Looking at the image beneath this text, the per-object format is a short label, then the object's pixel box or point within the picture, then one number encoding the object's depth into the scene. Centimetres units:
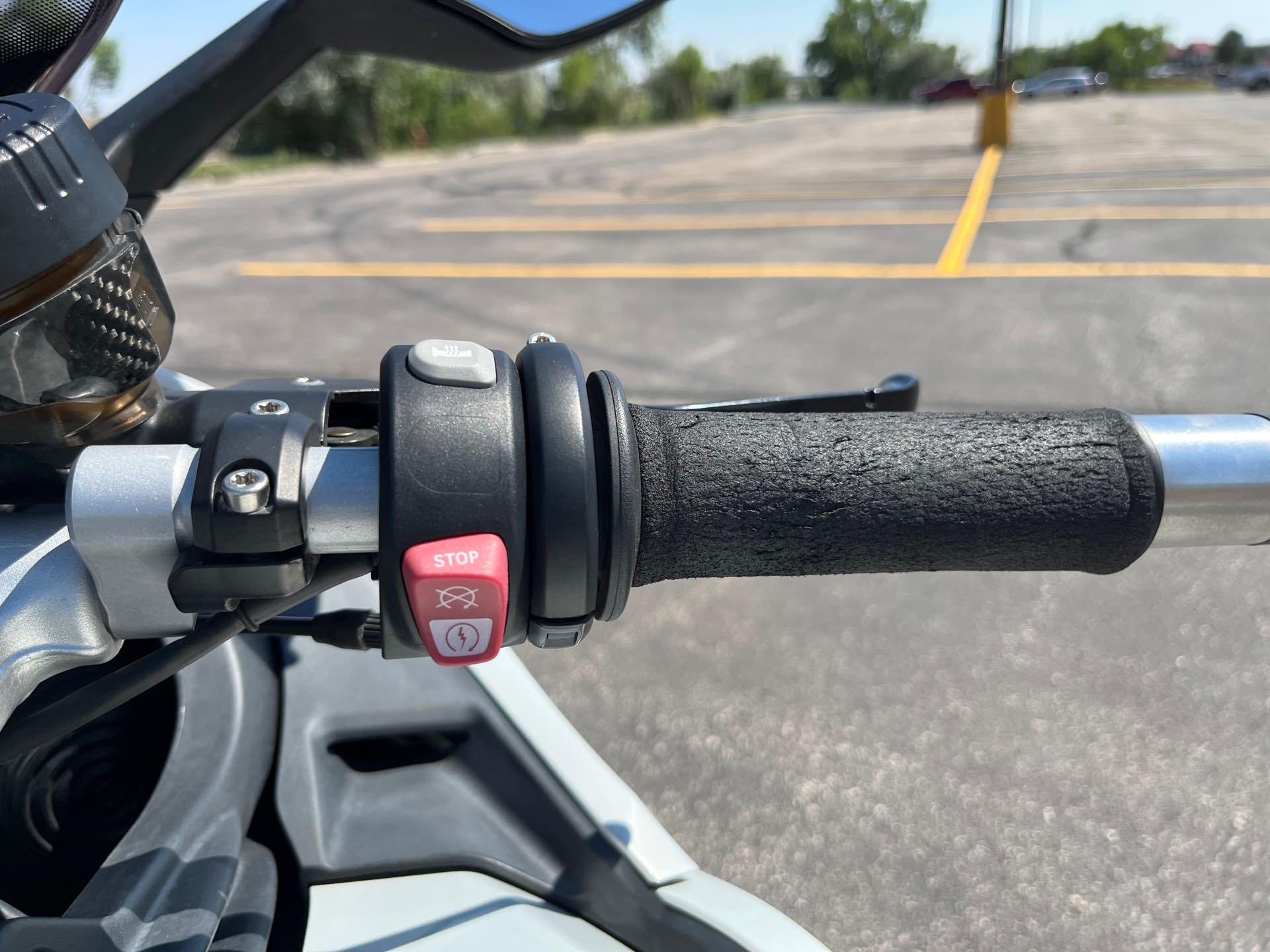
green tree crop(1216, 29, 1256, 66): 7912
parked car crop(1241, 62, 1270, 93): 4288
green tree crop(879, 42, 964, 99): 7131
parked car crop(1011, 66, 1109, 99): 4803
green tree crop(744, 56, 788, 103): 6303
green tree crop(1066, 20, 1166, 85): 8225
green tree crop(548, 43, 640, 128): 3484
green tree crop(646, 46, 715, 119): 4306
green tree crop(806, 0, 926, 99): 7356
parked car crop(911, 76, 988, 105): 5297
